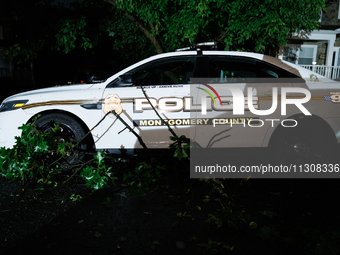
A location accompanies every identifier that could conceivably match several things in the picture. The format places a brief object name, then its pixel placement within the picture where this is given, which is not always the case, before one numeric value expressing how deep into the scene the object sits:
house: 15.77
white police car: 4.36
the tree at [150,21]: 7.66
